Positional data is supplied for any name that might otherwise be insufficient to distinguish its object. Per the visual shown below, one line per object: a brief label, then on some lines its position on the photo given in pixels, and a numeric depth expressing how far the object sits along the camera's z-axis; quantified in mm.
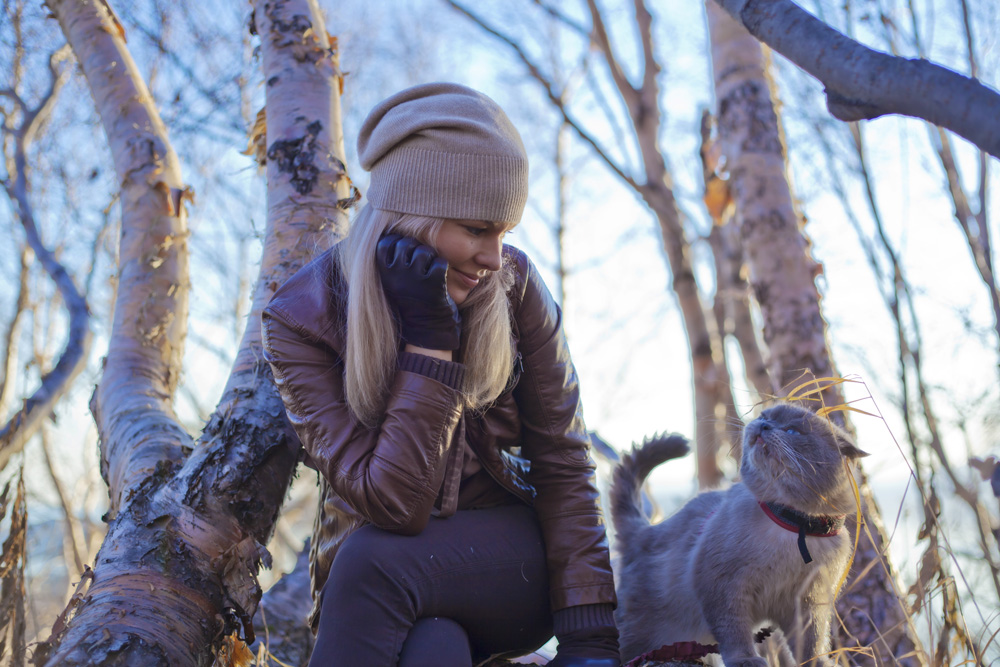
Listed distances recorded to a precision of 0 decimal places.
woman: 1497
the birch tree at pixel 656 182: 5891
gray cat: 1748
